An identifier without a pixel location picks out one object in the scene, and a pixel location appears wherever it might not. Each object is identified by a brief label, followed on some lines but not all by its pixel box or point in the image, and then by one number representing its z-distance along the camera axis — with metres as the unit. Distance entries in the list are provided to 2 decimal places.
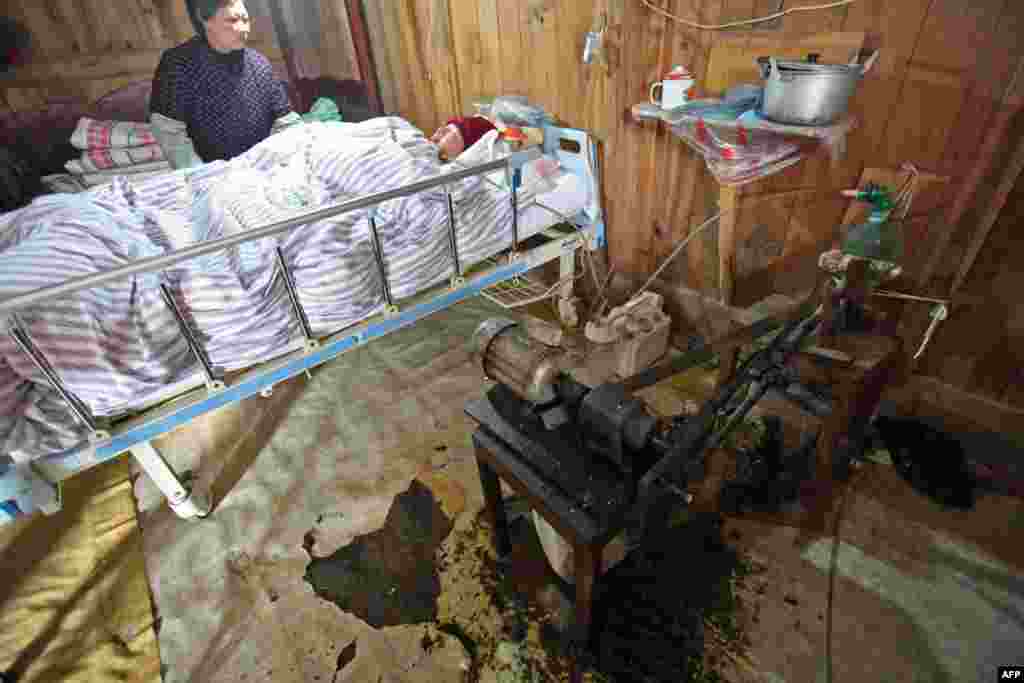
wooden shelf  1.55
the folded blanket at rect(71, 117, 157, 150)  3.04
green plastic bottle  1.76
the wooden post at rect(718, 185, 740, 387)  2.07
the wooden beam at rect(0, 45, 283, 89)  2.96
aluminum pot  1.47
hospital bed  1.37
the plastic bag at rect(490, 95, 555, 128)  2.74
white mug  1.97
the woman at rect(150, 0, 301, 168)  2.92
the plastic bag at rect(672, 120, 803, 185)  1.72
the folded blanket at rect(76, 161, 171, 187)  3.02
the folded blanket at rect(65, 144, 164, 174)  3.04
